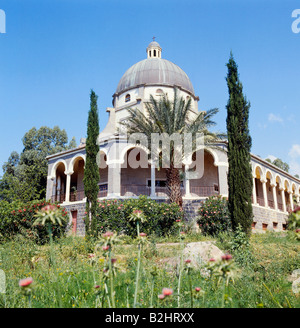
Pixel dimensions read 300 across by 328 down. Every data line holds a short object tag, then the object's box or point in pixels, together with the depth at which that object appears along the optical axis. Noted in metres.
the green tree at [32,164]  26.08
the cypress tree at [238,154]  12.68
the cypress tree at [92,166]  14.05
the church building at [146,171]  19.30
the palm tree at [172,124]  16.33
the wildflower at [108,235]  2.46
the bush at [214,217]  14.90
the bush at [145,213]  14.70
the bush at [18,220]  14.29
